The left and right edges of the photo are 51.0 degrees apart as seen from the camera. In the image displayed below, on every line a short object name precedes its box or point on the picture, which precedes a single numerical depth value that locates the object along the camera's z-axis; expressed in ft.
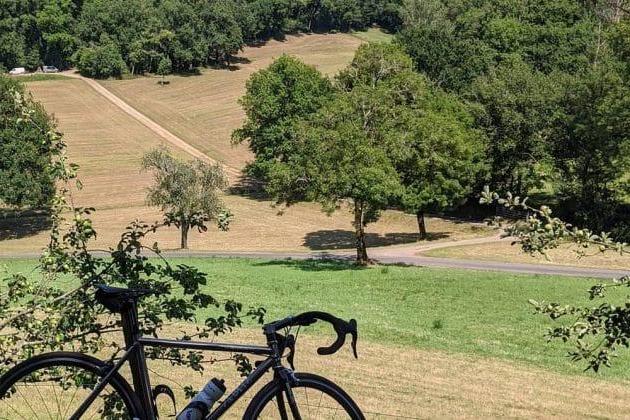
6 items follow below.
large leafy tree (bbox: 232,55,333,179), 196.95
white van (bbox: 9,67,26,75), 346.03
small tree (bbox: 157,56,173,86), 325.62
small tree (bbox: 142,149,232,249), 134.21
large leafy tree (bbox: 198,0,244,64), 341.41
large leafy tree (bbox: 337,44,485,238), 124.98
